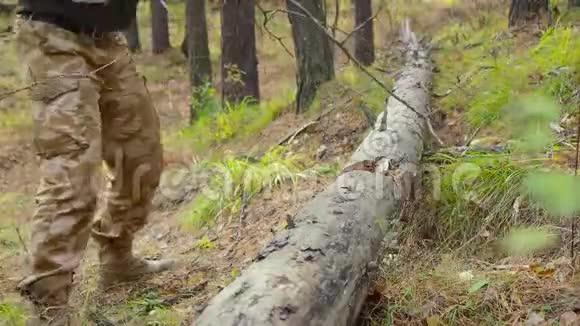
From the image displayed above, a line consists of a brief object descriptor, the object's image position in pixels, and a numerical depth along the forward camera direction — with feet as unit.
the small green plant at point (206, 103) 29.73
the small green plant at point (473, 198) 10.51
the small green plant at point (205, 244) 14.11
